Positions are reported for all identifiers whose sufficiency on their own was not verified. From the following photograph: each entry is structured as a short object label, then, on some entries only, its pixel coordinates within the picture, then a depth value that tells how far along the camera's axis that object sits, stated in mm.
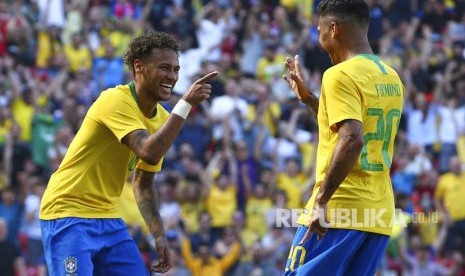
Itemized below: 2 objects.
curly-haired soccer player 15961
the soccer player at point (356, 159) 14508
